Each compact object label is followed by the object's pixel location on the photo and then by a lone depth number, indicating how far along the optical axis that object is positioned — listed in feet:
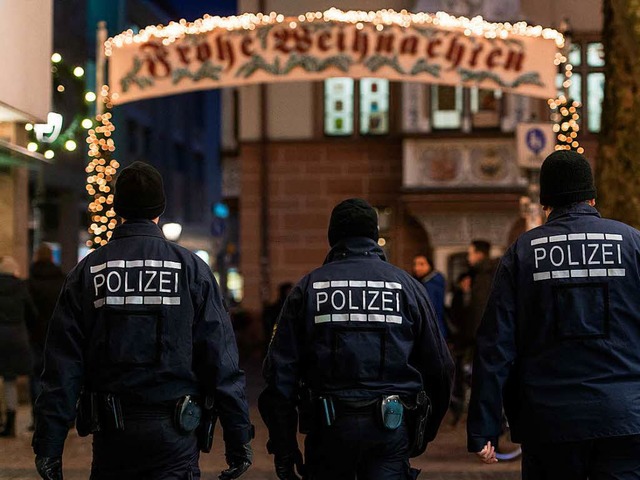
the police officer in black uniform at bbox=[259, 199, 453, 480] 17.30
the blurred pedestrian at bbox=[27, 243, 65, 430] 41.52
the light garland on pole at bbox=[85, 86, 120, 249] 42.42
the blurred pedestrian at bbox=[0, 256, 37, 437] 38.91
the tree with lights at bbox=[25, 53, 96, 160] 40.55
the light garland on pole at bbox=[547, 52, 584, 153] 42.37
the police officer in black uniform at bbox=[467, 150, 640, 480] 15.71
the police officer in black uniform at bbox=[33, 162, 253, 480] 15.99
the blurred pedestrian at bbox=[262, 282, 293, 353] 65.46
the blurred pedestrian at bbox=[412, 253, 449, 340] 42.50
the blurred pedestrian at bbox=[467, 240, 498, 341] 38.88
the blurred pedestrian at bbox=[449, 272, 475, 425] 41.63
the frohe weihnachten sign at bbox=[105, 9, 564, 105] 41.16
